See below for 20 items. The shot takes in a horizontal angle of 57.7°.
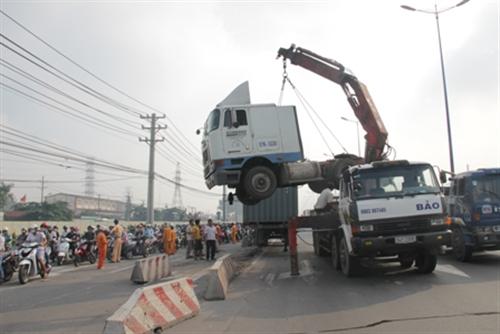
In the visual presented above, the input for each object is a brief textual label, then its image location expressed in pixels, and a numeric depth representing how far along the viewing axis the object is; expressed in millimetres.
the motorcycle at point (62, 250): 16422
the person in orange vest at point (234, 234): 35344
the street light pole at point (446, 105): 22156
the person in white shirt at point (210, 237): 18000
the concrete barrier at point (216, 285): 8438
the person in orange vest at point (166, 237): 21008
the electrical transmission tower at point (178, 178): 84850
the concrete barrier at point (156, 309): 5289
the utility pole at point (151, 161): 34875
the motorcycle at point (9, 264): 12523
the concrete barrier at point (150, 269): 11539
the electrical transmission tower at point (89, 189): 114862
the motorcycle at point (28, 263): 12070
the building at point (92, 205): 91125
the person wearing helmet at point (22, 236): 18281
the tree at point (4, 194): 64438
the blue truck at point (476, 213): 11547
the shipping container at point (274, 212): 19891
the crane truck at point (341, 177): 9023
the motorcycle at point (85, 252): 16891
